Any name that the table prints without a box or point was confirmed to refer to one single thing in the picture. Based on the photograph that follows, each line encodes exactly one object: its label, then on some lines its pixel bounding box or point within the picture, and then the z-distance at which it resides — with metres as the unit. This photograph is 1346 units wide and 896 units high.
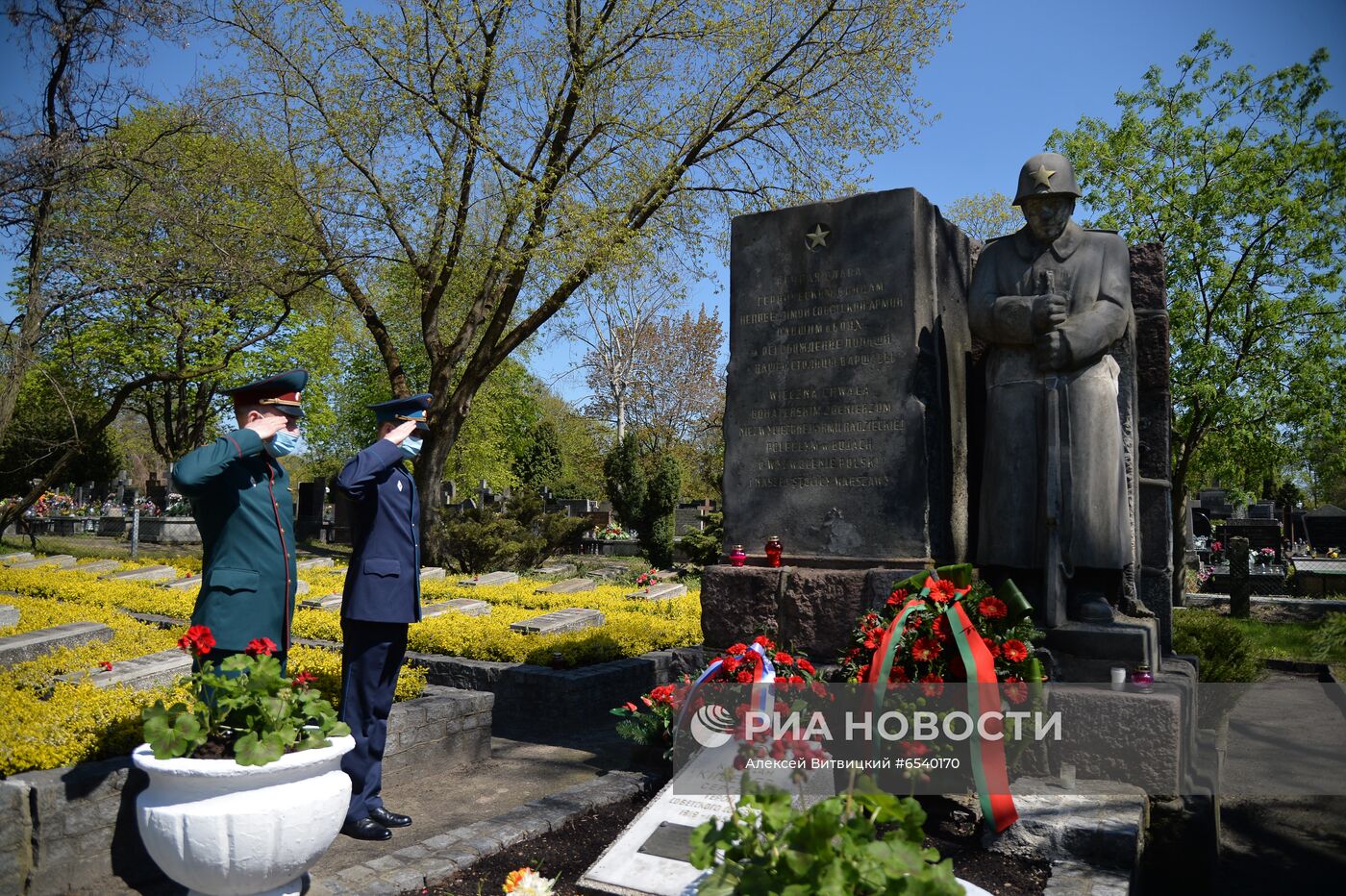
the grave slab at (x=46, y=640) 6.34
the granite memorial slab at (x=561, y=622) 8.32
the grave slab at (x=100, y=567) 12.68
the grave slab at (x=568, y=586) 11.34
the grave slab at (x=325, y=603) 10.04
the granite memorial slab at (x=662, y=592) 11.22
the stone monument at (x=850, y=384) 5.39
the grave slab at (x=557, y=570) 17.33
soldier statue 5.03
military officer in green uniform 4.09
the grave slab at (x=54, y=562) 13.19
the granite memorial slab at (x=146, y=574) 11.92
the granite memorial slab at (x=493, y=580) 11.88
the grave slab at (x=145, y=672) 5.50
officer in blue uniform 4.74
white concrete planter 3.15
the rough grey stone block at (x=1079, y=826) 3.66
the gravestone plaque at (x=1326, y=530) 25.82
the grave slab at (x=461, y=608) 9.54
